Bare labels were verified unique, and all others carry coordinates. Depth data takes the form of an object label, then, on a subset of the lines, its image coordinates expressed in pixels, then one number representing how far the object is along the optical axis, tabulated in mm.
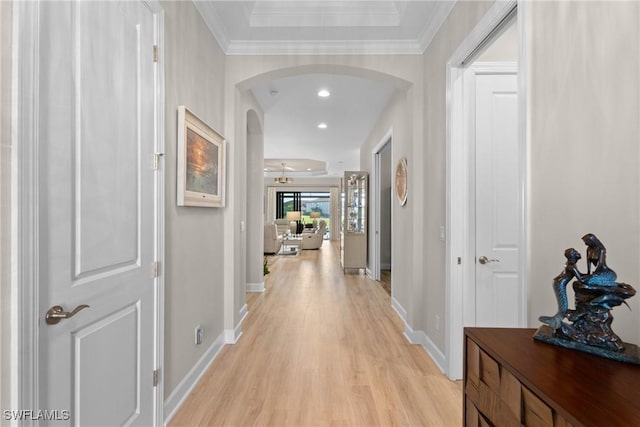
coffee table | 10344
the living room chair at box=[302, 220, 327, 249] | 10789
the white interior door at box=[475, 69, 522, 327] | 2447
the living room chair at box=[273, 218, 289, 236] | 11586
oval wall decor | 3677
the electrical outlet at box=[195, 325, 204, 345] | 2424
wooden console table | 711
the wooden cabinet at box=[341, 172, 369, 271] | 6702
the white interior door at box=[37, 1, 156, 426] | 1118
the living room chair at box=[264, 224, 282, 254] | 9281
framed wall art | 2084
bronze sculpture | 918
